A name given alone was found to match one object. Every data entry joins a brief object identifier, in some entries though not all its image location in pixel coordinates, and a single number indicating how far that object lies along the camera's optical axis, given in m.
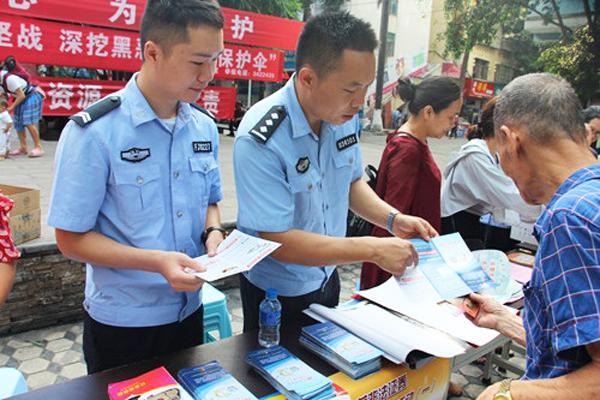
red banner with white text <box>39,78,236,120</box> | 6.61
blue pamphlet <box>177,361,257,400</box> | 1.07
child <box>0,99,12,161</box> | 5.96
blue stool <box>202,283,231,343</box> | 2.30
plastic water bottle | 1.35
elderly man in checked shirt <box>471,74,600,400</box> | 0.82
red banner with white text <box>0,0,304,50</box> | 6.01
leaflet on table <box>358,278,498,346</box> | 1.53
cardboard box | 2.84
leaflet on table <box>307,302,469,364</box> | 1.35
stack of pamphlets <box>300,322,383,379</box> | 1.24
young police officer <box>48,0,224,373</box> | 1.19
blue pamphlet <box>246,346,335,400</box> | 1.11
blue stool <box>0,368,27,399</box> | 1.38
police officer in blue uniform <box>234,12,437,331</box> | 1.32
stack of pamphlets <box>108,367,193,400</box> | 1.04
